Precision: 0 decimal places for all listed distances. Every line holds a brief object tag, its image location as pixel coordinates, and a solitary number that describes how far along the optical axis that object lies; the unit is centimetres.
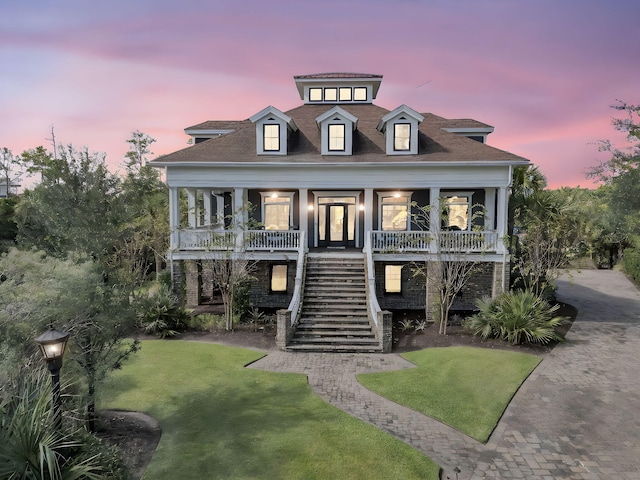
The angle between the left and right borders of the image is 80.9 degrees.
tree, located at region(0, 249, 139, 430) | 608
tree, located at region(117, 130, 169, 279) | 919
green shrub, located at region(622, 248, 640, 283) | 2634
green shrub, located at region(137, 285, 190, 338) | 1464
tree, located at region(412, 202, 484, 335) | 1505
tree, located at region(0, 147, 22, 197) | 4809
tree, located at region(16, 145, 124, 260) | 805
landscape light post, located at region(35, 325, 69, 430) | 565
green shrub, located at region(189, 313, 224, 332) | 1545
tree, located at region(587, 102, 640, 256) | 2370
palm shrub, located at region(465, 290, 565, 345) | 1351
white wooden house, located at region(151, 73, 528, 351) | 1677
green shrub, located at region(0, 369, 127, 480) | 490
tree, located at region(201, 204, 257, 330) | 1545
